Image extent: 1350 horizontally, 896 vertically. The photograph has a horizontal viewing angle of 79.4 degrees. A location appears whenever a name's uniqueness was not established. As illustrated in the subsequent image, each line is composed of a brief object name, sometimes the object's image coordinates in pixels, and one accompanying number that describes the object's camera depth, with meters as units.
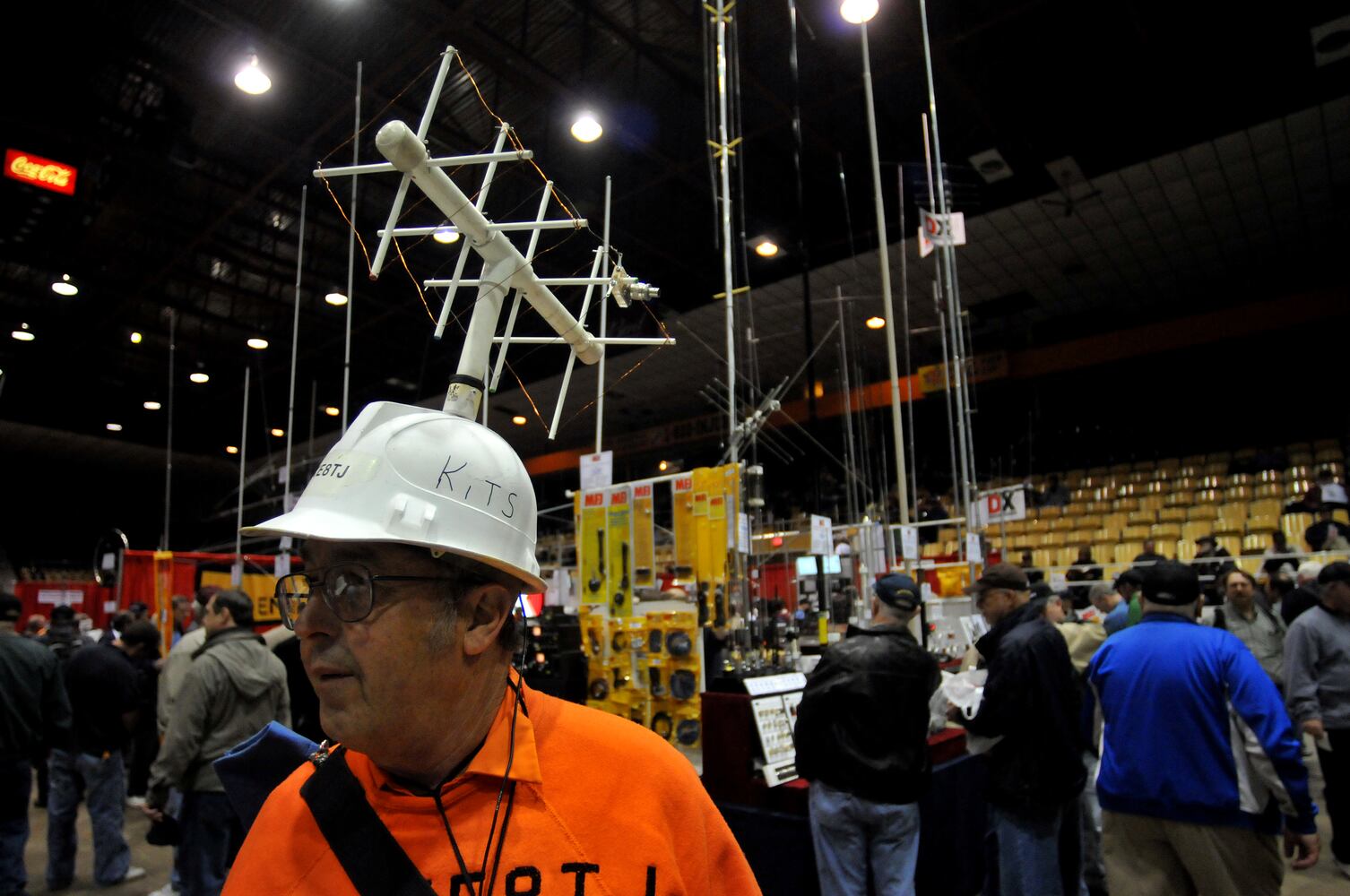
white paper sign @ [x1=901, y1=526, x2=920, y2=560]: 5.57
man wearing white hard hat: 0.94
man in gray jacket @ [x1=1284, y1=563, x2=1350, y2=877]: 4.17
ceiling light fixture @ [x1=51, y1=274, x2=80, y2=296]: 9.16
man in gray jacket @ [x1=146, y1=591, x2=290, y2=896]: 3.56
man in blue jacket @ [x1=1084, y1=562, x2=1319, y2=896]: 2.54
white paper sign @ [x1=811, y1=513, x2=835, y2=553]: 5.32
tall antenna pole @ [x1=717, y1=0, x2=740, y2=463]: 3.84
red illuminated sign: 5.66
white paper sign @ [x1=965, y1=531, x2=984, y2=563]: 6.29
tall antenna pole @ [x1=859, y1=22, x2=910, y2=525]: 5.34
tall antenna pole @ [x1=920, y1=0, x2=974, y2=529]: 6.32
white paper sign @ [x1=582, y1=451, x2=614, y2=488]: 4.35
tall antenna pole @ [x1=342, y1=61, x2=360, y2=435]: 2.71
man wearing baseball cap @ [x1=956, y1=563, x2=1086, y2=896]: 3.18
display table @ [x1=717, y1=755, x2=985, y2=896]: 3.44
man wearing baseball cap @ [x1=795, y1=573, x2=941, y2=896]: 3.07
